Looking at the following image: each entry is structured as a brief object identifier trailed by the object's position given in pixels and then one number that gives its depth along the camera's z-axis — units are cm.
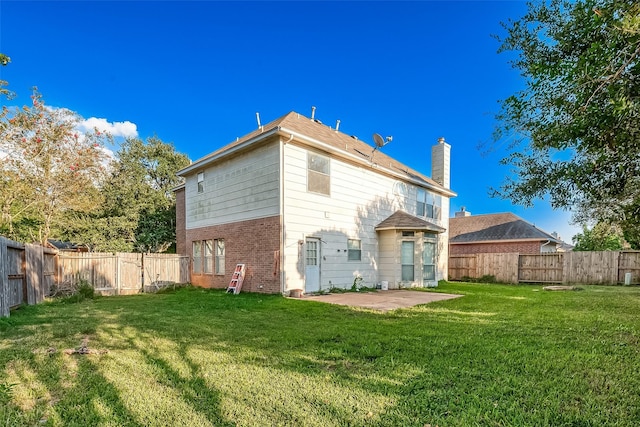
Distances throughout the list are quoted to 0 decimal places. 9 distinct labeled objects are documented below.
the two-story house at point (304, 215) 1080
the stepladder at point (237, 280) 1154
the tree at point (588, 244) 2708
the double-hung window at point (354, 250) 1274
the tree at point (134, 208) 2294
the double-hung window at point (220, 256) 1319
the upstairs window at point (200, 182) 1434
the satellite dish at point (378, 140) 1340
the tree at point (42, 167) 1645
